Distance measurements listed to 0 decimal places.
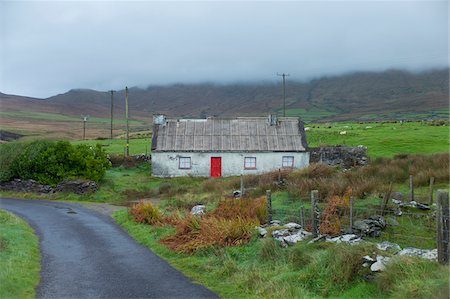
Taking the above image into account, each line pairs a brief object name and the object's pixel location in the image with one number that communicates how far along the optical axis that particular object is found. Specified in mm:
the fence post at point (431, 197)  20383
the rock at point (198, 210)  20312
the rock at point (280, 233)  14748
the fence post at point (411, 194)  21630
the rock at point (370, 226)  15688
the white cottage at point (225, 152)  44094
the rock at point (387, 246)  12092
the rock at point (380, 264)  10356
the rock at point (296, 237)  14008
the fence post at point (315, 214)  14523
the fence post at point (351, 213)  15148
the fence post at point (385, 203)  18122
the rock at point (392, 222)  16938
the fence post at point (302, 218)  16469
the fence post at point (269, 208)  17856
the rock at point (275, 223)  17028
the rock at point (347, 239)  12797
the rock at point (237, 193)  26734
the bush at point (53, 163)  37312
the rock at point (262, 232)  15331
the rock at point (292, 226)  15797
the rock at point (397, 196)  21167
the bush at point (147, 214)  21094
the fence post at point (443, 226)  10255
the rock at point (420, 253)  10826
